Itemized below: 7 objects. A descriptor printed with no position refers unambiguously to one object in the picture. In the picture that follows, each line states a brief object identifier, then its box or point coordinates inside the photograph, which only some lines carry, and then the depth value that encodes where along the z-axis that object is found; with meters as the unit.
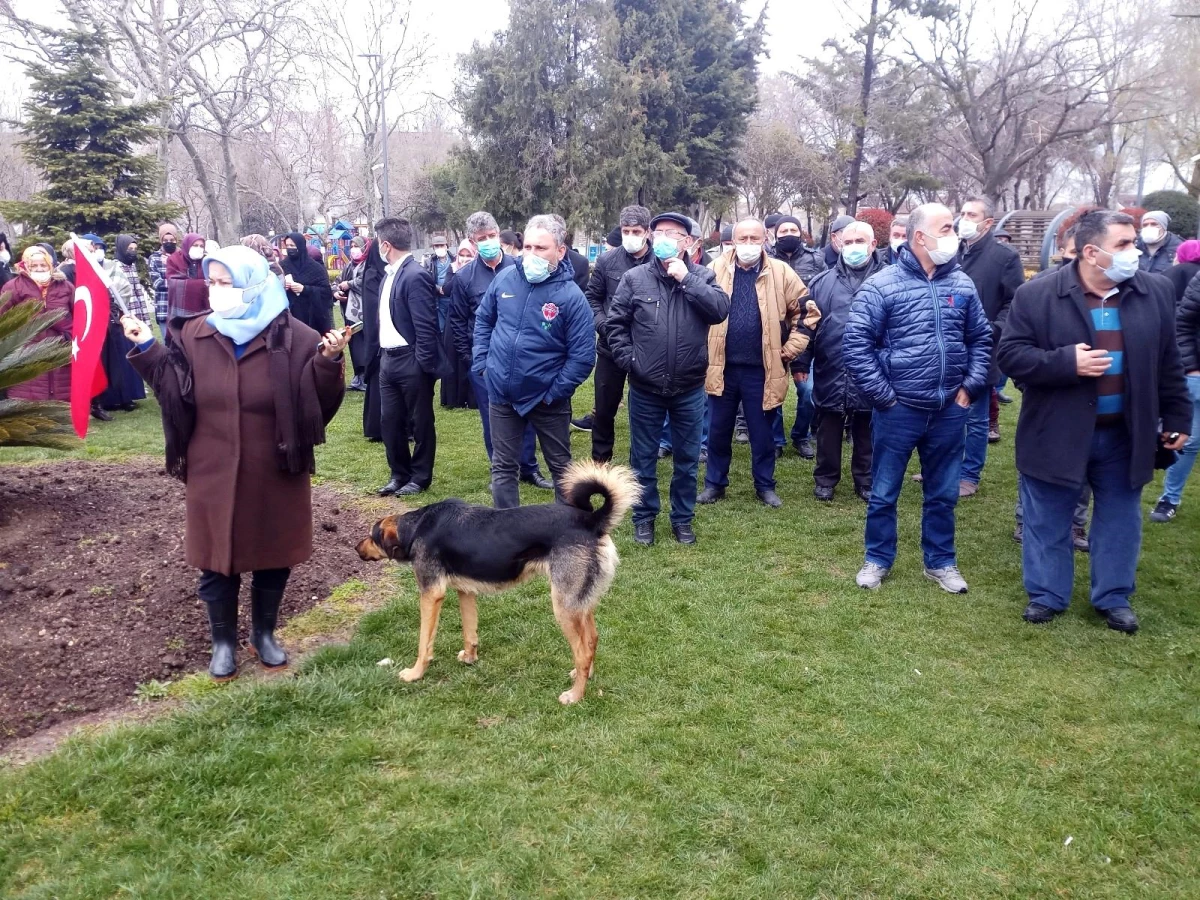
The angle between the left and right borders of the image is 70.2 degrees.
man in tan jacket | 6.42
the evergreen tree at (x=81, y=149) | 13.66
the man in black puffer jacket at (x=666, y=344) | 5.58
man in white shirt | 6.68
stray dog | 3.87
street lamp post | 26.60
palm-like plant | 5.38
